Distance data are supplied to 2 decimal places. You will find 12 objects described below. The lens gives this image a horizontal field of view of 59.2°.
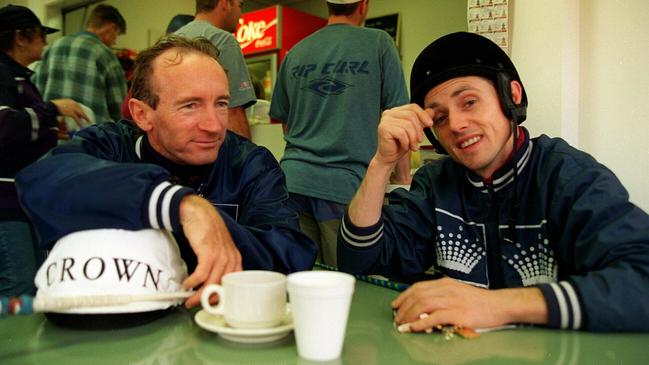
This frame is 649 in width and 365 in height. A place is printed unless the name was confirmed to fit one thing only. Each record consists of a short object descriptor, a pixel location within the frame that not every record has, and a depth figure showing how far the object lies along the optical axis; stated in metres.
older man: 0.95
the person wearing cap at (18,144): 2.12
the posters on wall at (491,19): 1.91
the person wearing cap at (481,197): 1.09
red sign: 6.02
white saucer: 0.75
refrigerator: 6.01
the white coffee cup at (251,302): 0.76
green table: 0.72
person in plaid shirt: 3.39
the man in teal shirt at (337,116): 2.16
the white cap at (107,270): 0.81
